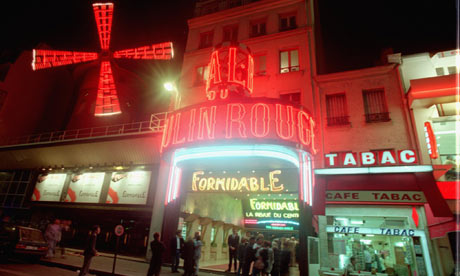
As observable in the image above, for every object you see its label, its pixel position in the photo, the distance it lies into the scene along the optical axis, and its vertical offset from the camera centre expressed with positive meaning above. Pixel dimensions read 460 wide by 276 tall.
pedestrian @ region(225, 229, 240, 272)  11.01 -0.08
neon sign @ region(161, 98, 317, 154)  8.91 +3.94
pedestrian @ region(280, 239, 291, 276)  8.26 -0.53
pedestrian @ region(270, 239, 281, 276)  8.31 -0.52
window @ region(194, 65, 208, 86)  14.08 +8.45
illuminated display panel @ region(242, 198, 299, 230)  15.55 +1.84
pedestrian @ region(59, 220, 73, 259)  15.16 +0.07
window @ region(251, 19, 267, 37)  14.31 +11.21
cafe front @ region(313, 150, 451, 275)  8.70 +1.30
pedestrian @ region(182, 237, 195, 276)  8.25 -0.49
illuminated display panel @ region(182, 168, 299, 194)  10.39 +2.43
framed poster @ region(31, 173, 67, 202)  16.07 +2.64
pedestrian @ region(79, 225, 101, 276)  7.07 -0.45
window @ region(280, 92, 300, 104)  11.92 +6.41
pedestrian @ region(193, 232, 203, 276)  8.99 -0.34
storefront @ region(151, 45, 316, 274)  9.08 +3.16
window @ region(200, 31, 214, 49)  15.27 +11.17
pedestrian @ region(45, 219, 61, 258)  10.68 -0.15
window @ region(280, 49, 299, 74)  12.70 +8.53
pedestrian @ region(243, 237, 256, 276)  8.54 -0.40
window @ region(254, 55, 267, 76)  13.05 +8.49
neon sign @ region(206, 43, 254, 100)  10.70 +6.64
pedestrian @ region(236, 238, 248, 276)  9.79 -0.27
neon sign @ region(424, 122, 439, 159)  8.84 +3.62
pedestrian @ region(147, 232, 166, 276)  7.06 -0.48
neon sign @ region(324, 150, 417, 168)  9.02 +3.09
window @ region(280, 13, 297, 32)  13.75 +11.21
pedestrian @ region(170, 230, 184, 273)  9.63 -0.39
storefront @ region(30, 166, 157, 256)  13.47 +1.71
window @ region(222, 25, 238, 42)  15.02 +11.30
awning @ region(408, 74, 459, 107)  8.97 +5.37
